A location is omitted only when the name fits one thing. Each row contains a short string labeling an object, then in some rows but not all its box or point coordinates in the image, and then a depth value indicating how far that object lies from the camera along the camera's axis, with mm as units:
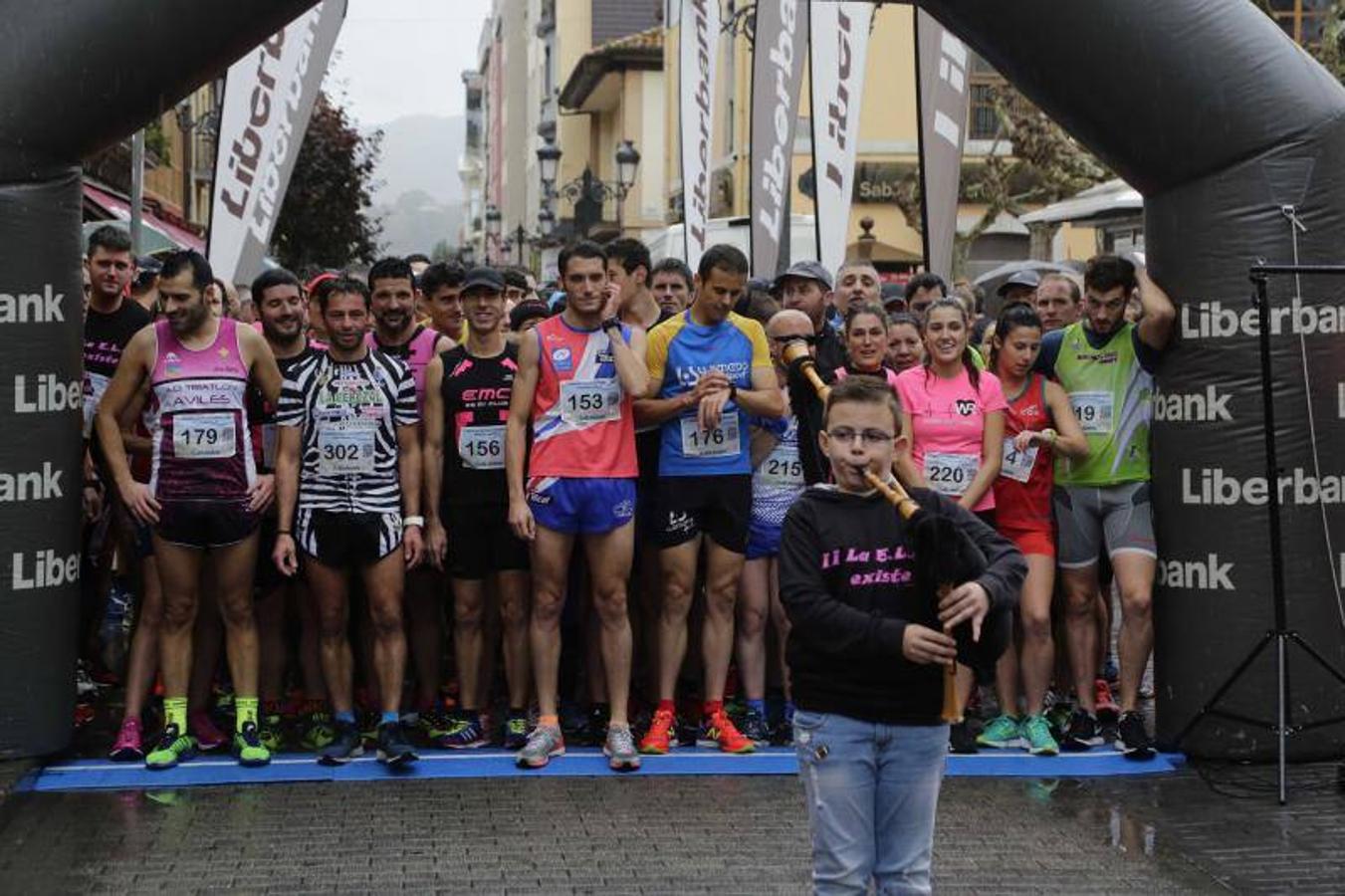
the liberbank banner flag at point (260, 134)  12352
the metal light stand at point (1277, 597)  7230
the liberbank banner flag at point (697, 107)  19844
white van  24312
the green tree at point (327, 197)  35781
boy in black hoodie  4605
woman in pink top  7969
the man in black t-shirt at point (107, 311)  8281
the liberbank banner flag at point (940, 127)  13008
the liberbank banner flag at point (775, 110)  16422
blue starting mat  7367
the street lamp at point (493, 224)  72656
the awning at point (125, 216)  19734
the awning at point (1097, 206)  18969
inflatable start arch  7359
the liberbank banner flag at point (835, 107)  15000
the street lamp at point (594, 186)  31094
